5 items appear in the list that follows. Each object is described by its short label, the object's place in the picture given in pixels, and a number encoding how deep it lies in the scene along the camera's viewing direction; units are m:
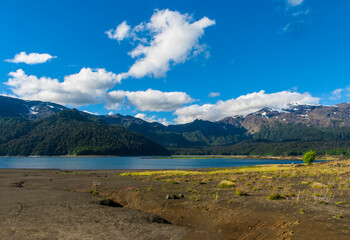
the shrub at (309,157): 108.75
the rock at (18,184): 46.28
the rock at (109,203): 29.14
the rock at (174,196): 29.87
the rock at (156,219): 22.31
